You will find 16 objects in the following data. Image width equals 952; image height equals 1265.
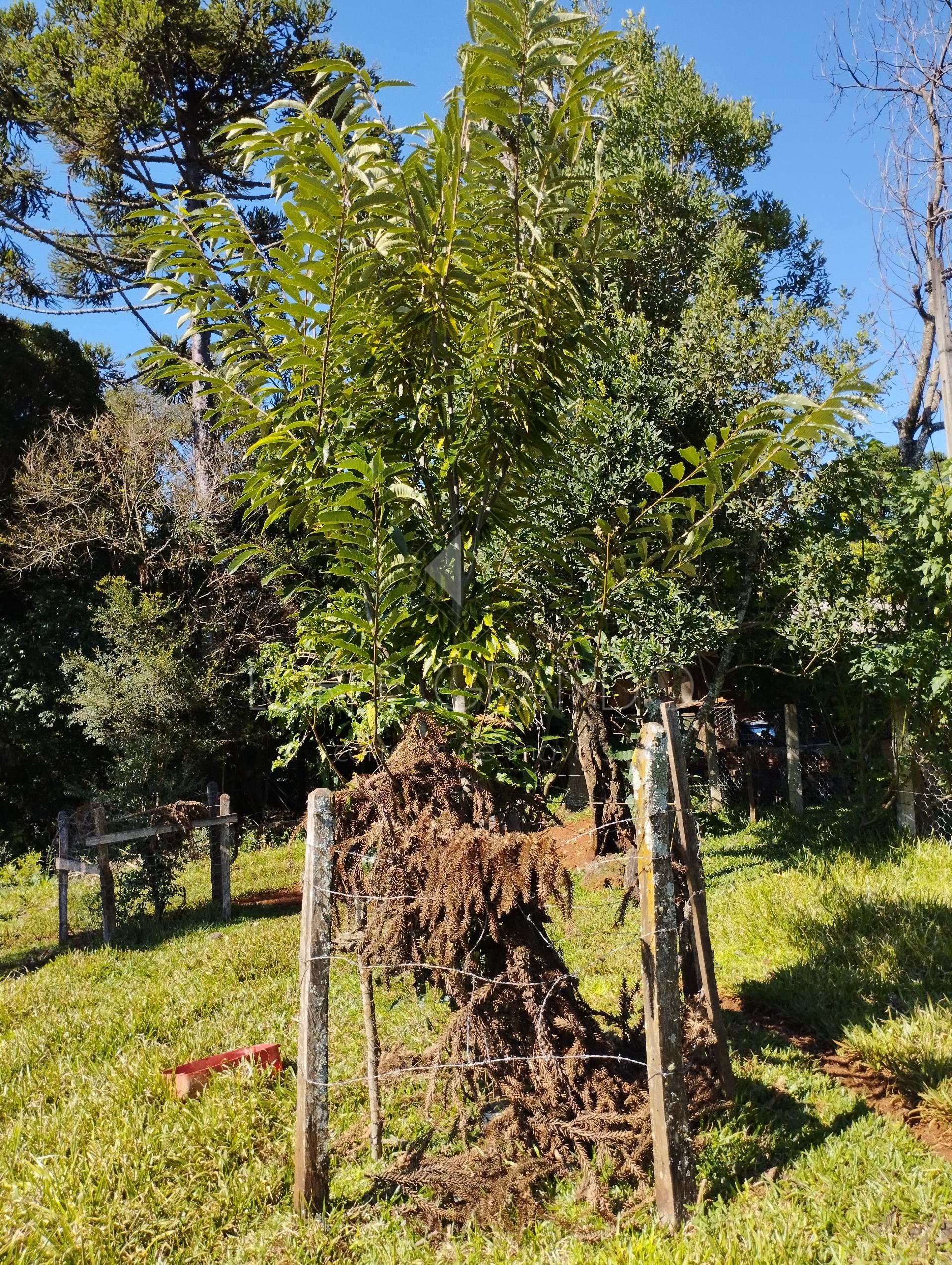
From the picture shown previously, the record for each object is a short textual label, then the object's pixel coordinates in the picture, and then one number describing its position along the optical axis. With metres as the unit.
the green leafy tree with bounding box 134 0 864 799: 2.65
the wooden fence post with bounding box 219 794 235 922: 8.63
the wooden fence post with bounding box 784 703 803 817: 10.48
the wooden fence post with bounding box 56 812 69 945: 8.09
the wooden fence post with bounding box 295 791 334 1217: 3.02
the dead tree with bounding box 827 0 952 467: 8.45
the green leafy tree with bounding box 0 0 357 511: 13.01
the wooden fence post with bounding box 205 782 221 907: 8.98
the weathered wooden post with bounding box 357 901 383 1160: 3.42
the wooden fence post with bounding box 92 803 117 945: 7.69
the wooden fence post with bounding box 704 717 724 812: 11.59
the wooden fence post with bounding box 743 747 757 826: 11.05
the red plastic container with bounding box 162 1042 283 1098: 4.14
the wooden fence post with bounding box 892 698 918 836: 8.02
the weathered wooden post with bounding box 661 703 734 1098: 3.75
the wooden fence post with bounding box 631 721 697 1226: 2.83
